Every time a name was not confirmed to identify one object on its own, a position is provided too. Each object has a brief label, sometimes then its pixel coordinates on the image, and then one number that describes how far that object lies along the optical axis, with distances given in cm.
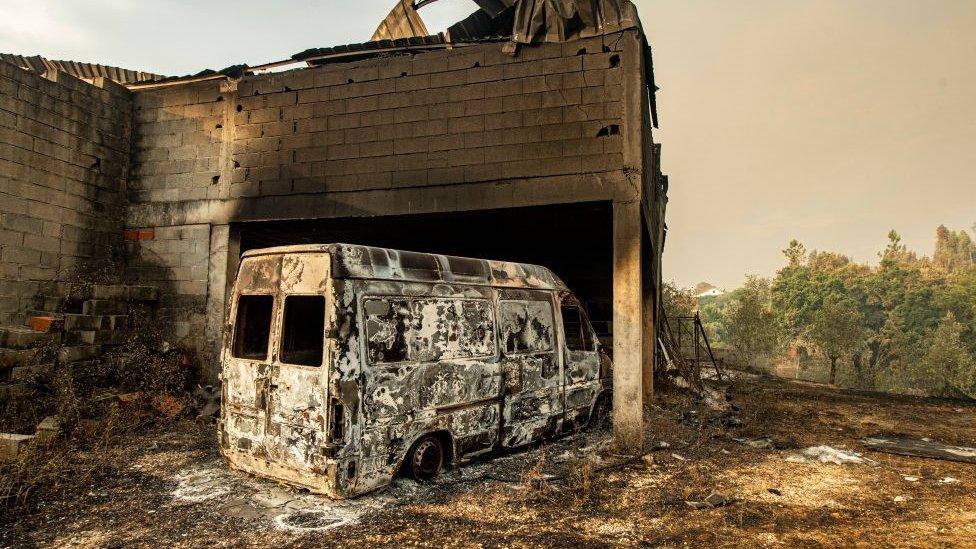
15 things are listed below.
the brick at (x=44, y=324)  711
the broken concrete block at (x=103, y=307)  771
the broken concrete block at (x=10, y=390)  631
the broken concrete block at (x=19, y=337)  674
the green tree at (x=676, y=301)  3259
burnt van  420
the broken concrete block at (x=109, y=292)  783
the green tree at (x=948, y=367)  3250
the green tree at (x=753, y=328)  3216
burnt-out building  693
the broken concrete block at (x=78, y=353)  717
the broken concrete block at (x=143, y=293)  843
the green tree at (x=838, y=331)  2750
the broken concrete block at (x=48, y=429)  559
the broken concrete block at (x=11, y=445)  509
